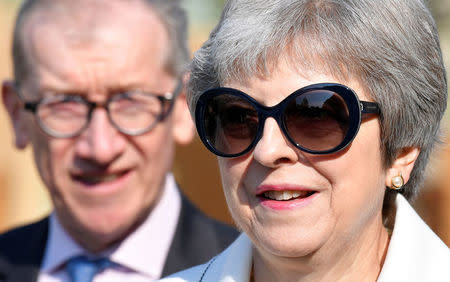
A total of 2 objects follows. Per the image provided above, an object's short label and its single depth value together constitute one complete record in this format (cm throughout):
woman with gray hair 210
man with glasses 359
